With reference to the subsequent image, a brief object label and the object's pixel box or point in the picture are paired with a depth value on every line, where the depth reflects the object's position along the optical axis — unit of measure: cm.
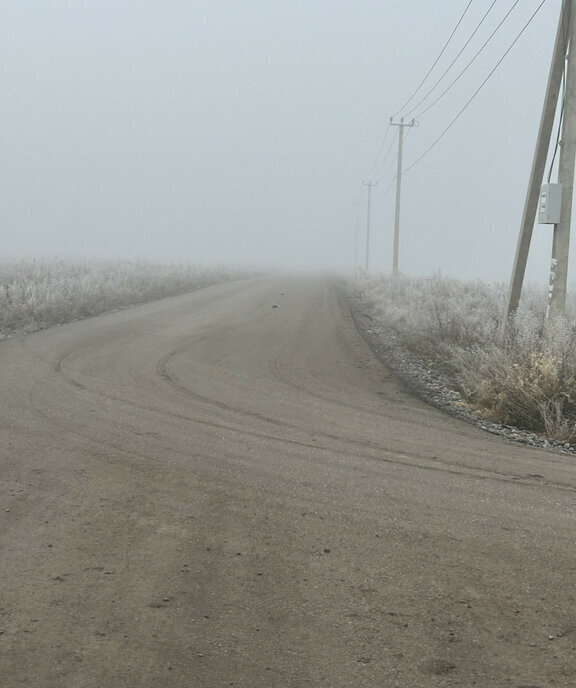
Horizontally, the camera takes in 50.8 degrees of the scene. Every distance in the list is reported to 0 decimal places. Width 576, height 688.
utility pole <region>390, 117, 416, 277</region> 3466
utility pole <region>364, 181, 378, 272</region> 5921
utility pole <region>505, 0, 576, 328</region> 968
